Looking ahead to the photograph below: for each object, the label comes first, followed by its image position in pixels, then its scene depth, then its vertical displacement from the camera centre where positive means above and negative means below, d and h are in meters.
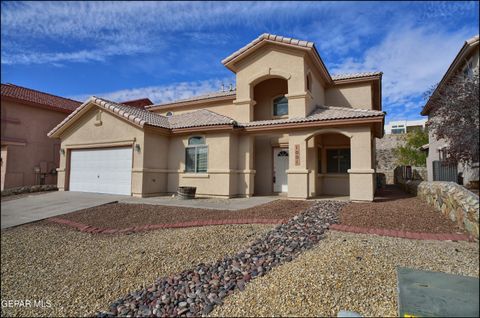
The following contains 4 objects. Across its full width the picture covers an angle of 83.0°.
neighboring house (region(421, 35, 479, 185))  11.33 +1.43
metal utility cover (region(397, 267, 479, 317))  1.18 -0.56
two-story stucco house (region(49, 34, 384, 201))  14.09 +1.94
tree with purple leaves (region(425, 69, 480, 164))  6.54 +1.96
